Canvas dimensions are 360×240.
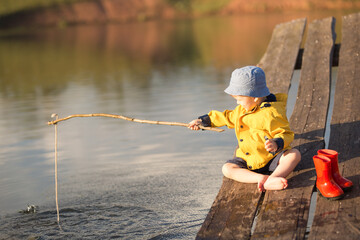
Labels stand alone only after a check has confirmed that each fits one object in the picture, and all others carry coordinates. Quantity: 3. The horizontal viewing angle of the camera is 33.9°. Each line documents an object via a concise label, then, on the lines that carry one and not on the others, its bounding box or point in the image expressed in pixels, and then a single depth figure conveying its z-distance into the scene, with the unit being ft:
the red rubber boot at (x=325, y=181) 12.14
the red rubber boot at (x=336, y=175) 12.39
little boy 13.37
